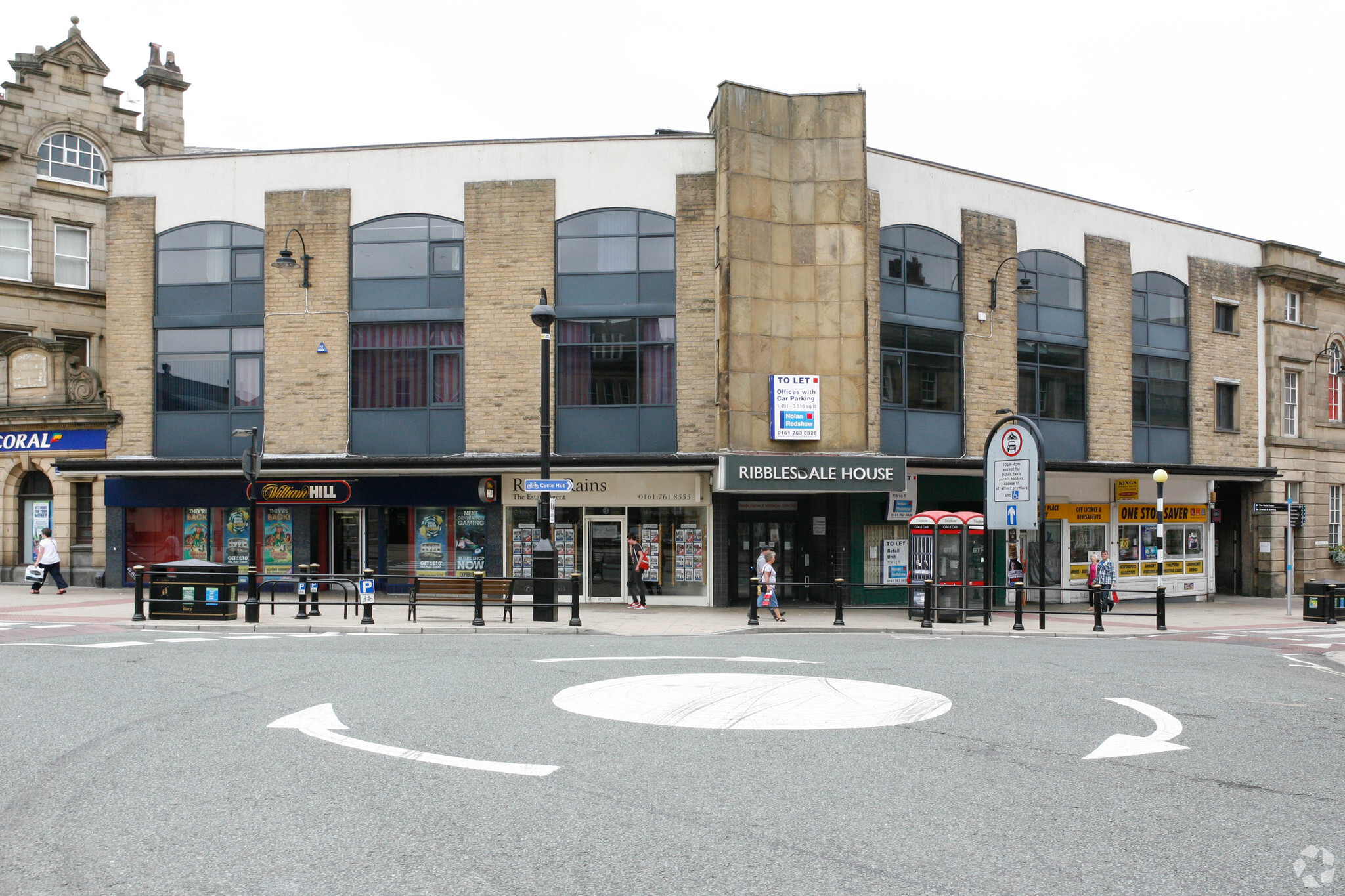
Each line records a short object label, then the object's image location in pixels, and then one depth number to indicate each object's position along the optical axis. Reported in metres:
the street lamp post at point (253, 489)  18.19
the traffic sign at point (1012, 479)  21.72
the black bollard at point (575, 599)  18.19
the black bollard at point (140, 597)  17.89
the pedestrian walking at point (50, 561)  25.16
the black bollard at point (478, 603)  18.19
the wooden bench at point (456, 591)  19.17
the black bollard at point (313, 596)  19.61
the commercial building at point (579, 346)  23.83
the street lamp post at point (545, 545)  18.50
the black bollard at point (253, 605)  18.12
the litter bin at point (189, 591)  18.33
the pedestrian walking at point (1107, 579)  26.41
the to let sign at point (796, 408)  23.62
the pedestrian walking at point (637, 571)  23.03
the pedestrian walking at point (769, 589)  19.73
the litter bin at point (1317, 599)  24.05
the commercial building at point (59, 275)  27.45
